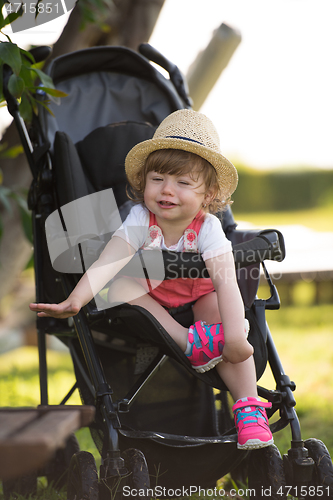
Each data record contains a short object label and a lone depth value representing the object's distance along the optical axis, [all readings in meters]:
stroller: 3.03
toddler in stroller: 3.04
